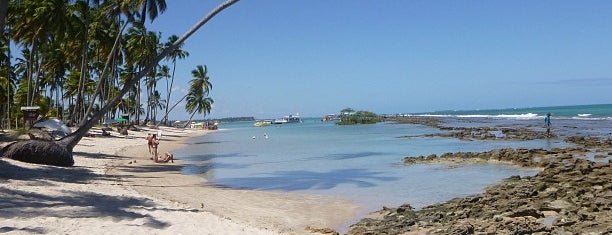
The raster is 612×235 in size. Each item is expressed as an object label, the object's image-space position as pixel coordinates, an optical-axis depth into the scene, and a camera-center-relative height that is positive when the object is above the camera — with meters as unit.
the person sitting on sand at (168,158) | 24.84 -1.86
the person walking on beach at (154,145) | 24.08 -1.14
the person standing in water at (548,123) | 39.73 -1.06
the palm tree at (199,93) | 87.88 +5.46
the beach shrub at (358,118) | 101.38 -0.34
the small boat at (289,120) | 141.30 -0.39
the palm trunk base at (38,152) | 15.73 -0.88
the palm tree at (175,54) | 71.60 +10.58
